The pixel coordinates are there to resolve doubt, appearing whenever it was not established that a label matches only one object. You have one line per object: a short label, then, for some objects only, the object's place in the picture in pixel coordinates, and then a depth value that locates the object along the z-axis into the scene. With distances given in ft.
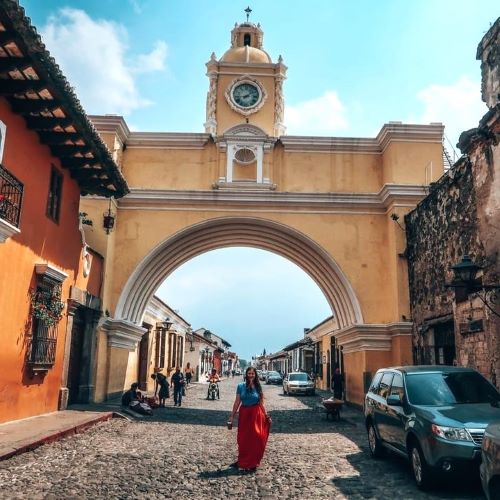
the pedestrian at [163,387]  55.88
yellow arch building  55.01
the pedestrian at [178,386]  58.95
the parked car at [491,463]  13.89
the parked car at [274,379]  152.98
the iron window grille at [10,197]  29.40
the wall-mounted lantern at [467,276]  29.25
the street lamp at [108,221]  54.24
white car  89.56
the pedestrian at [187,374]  90.90
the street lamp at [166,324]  79.88
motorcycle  73.41
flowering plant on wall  35.45
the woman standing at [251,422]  23.45
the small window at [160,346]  85.51
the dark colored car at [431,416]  19.16
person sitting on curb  47.24
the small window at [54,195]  38.91
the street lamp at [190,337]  130.62
